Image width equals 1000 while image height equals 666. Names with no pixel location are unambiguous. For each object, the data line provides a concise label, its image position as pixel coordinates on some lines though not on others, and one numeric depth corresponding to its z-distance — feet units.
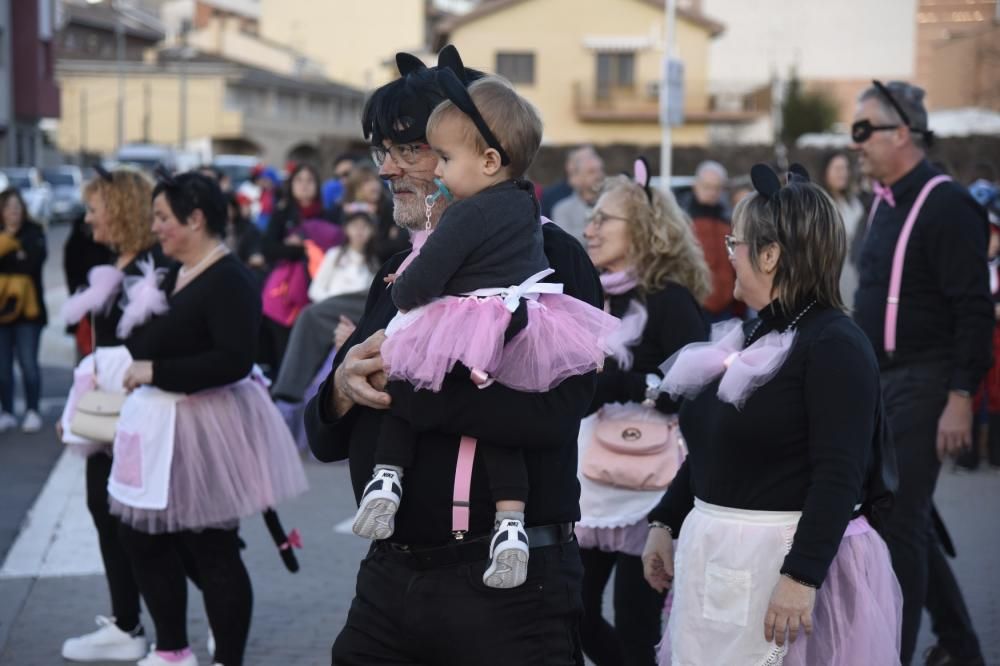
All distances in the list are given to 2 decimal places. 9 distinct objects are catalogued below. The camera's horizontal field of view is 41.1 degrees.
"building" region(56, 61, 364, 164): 225.35
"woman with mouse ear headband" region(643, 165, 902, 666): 10.67
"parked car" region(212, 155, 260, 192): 140.87
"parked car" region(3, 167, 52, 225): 123.75
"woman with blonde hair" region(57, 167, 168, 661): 18.15
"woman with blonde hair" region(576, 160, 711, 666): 15.05
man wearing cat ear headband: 9.37
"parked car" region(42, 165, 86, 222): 142.72
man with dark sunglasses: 15.88
